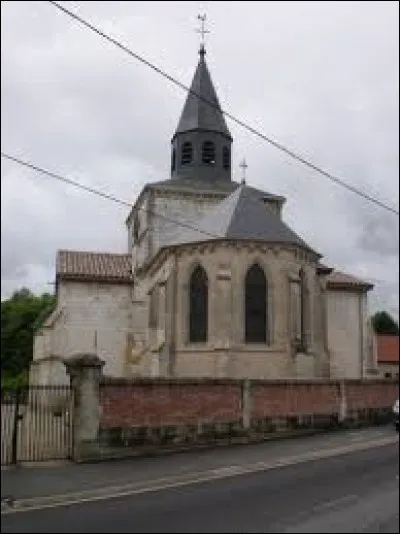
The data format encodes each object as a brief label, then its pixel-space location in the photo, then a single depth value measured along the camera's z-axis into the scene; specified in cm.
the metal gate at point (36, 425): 1834
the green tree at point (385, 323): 9356
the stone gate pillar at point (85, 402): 1844
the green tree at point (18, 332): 7343
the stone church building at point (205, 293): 3039
